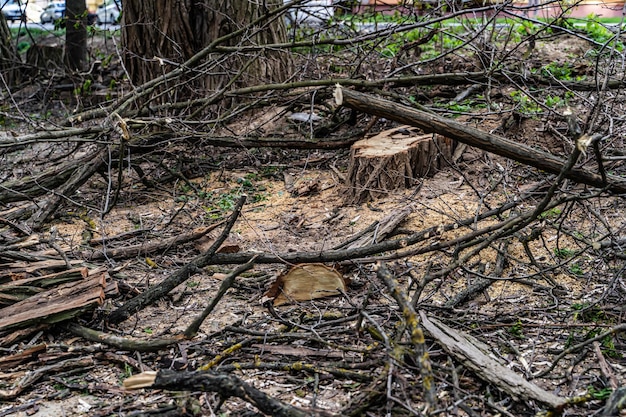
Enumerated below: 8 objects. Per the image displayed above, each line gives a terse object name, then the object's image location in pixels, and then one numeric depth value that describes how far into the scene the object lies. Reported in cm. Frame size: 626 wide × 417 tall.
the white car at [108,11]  2171
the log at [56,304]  401
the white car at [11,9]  2499
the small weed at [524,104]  658
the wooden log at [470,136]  417
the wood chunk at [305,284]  439
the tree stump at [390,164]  591
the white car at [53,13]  2347
